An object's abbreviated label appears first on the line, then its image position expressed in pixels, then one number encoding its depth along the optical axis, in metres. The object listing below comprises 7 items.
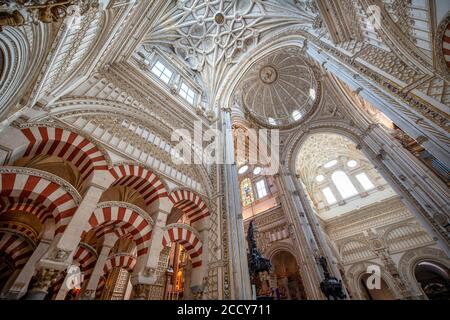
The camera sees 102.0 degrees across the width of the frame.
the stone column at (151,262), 4.07
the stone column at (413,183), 5.92
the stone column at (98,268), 5.42
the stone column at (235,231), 4.18
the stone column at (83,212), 3.49
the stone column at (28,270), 3.85
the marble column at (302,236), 7.75
